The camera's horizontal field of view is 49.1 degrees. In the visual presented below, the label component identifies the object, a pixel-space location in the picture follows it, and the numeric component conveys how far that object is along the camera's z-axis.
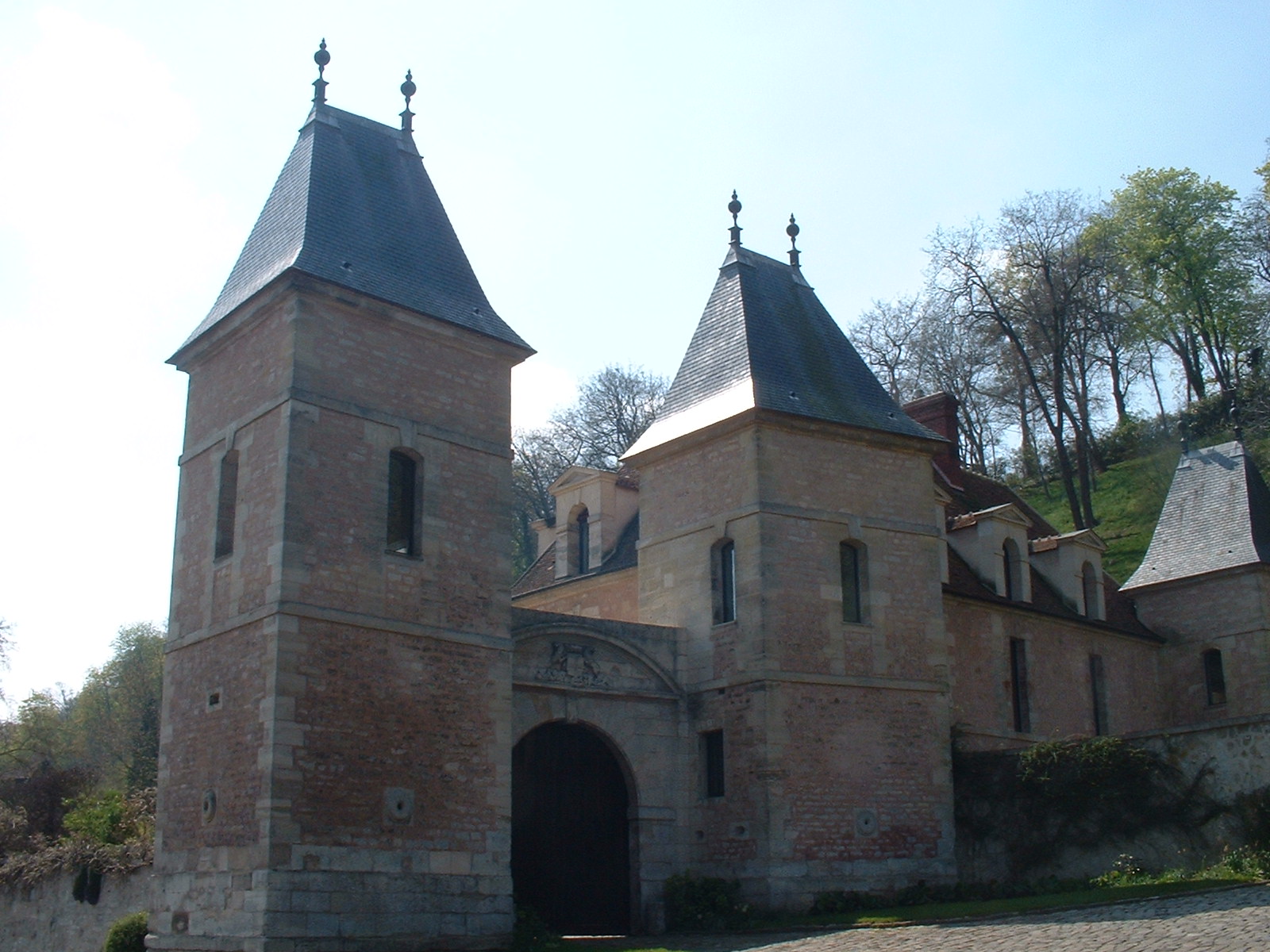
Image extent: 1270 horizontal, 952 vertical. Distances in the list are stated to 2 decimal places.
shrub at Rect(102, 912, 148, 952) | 16.52
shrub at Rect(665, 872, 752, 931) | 17.36
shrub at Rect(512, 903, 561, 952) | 15.84
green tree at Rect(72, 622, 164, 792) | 44.00
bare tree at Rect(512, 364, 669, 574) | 41.72
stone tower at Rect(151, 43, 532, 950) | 14.80
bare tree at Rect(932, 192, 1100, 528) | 39.94
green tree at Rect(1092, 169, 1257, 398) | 43.84
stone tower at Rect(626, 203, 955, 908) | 18.06
